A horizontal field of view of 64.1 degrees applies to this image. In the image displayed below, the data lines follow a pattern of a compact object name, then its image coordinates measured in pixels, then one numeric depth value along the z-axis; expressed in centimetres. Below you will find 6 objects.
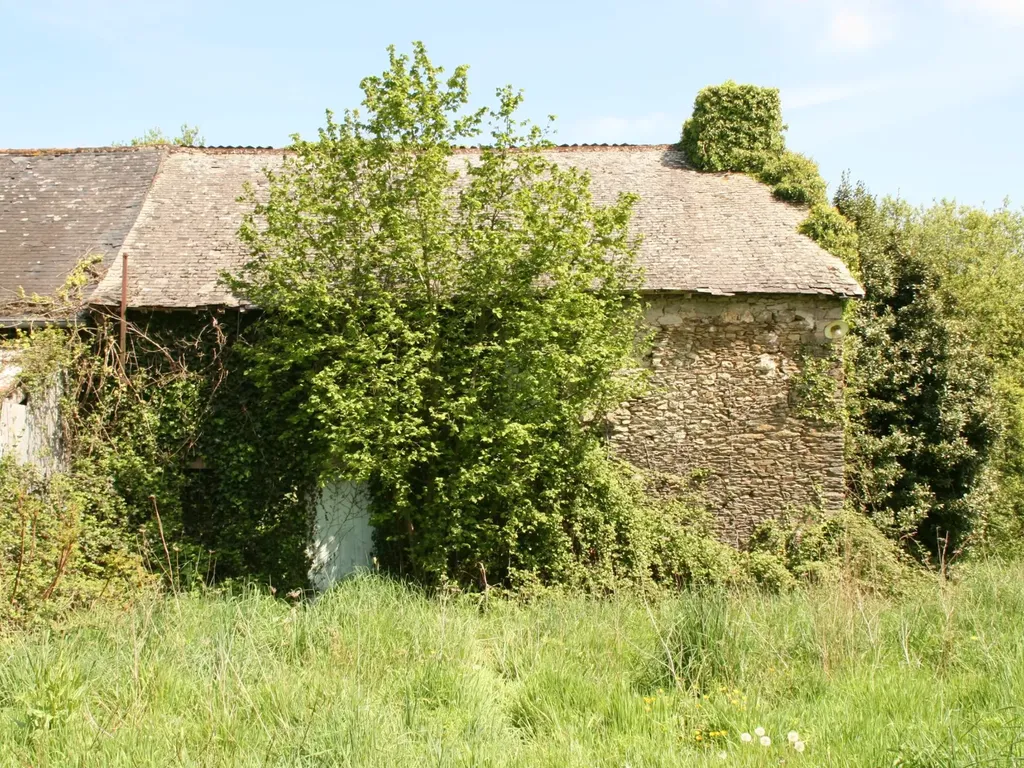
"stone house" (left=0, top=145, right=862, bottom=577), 1177
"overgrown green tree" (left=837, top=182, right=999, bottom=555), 1248
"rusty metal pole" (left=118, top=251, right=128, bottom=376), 1123
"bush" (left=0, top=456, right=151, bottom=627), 832
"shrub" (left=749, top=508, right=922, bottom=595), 1100
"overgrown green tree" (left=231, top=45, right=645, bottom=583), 994
